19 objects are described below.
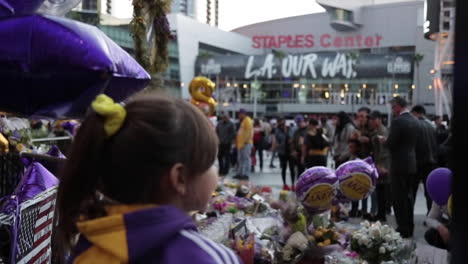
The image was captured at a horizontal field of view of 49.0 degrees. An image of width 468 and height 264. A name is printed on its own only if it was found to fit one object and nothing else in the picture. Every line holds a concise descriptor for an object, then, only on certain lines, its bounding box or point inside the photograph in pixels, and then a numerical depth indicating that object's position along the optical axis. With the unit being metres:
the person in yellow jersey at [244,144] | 12.54
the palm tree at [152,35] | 5.25
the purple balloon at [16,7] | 2.54
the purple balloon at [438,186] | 3.14
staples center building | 51.16
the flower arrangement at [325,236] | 3.84
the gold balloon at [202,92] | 10.52
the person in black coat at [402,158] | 6.83
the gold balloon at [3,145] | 3.57
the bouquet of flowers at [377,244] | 3.67
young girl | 1.20
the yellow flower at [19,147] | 4.42
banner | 50.19
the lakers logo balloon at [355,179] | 4.81
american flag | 2.34
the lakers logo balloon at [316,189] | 4.18
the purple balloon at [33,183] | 2.74
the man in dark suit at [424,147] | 7.53
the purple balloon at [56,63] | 2.39
